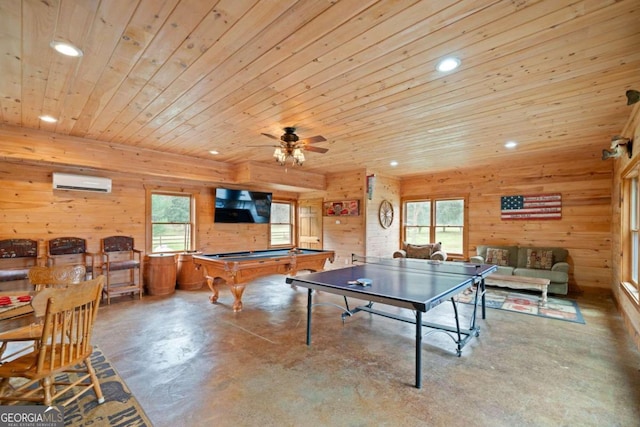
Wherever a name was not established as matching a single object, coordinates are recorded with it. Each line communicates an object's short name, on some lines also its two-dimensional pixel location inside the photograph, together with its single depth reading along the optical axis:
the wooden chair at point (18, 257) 4.35
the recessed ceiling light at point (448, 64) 2.35
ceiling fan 3.90
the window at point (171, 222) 6.16
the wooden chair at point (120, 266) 5.18
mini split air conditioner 4.86
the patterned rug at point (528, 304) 4.42
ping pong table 2.51
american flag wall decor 6.05
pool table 4.43
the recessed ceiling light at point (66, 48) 2.14
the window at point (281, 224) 8.32
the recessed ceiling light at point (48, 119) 3.69
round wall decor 7.50
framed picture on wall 7.28
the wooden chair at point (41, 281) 2.14
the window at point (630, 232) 3.84
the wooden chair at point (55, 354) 1.88
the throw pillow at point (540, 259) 5.76
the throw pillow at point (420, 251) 6.99
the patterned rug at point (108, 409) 2.05
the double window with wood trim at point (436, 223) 7.40
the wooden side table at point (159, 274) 5.59
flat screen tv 6.79
